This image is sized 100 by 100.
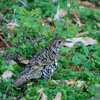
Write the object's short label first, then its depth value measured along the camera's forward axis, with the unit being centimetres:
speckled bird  977
